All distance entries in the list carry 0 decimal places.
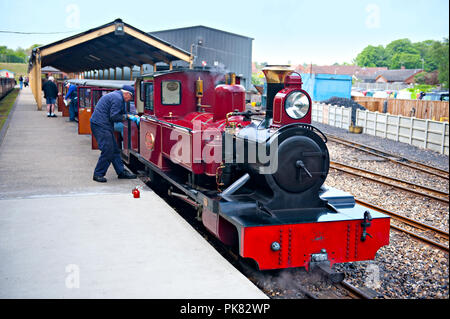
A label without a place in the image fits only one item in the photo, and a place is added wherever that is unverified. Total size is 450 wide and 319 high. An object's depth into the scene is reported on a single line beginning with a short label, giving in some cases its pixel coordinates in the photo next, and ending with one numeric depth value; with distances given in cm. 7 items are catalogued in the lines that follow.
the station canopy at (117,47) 1866
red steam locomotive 465
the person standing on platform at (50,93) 1967
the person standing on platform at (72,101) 1830
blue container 3109
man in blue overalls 829
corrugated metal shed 3084
